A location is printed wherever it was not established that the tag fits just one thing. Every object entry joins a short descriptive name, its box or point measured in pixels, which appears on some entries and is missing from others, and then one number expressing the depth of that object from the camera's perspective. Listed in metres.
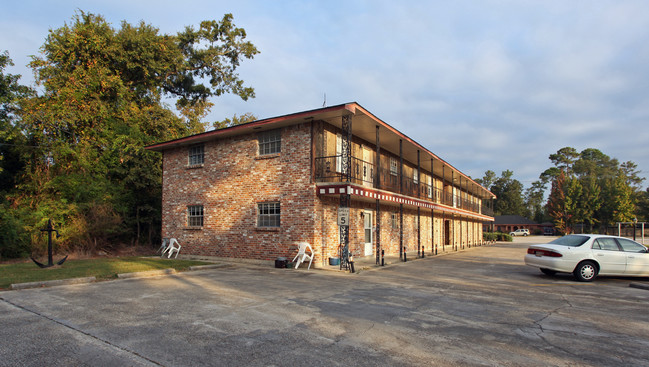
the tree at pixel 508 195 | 99.88
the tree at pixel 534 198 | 107.78
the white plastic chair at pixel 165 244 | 18.09
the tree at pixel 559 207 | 61.69
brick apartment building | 13.81
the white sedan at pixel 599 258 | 10.94
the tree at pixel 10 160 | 16.58
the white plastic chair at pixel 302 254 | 13.19
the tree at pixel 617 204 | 58.75
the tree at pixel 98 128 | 19.08
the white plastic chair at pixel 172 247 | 17.46
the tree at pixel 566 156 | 95.06
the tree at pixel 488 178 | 109.44
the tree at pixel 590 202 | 60.31
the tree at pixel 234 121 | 32.62
